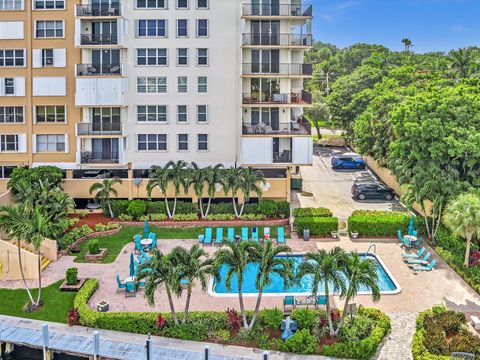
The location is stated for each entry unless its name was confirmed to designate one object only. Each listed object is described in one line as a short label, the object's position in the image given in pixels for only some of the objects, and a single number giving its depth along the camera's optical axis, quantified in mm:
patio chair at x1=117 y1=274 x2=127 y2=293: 29344
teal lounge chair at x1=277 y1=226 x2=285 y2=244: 36844
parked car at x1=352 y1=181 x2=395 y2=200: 46341
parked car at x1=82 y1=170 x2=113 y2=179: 43969
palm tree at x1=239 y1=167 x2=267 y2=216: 39188
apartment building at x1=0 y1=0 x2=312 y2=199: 42031
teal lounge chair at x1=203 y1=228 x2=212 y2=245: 36750
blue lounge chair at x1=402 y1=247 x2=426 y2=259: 33750
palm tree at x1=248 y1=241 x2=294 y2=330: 24156
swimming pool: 29500
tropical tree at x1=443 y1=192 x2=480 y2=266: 31328
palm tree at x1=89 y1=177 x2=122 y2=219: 40875
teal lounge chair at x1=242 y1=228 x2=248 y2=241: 37306
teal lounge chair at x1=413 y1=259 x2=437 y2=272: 32406
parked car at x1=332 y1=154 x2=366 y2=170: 56312
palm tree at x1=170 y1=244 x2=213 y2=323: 24281
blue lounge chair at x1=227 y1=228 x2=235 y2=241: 37466
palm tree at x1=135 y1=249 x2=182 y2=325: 23984
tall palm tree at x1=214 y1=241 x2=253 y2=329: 24250
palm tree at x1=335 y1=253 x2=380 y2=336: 23750
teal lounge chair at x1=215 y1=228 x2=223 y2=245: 36781
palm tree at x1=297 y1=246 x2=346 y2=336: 23906
